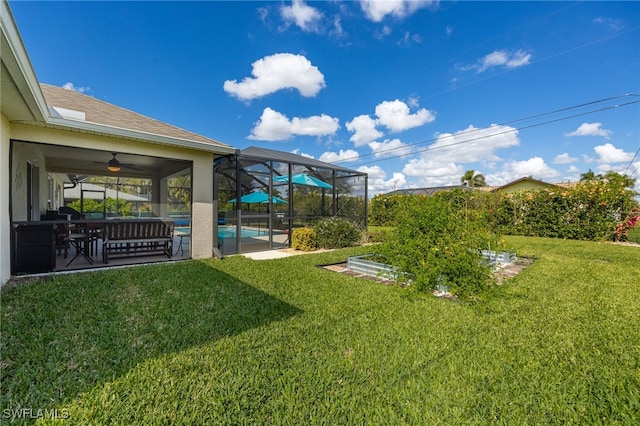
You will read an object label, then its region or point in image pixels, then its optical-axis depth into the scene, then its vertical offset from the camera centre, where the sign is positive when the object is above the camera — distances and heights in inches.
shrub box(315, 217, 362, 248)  404.2 -32.1
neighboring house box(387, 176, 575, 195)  1203.2 +127.5
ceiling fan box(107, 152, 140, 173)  323.5 +51.4
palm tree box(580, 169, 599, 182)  1161.7 +164.1
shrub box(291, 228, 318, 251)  383.9 -38.8
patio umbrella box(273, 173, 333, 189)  411.8 +47.5
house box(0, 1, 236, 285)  144.2 +60.2
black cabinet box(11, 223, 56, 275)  217.8 -31.3
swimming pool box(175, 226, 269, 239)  363.9 -29.1
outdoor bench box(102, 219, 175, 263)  272.2 -26.1
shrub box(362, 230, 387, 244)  422.5 -40.4
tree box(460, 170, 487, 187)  1536.7 +190.9
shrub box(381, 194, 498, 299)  179.8 -25.3
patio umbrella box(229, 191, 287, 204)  406.6 +18.3
